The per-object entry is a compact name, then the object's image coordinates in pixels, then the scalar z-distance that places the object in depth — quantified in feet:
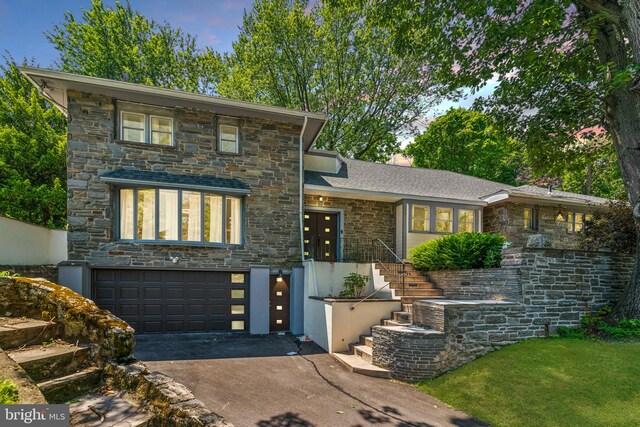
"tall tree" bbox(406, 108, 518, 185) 83.46
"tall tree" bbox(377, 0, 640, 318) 24.73
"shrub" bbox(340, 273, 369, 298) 33.71
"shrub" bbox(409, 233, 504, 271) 29.29
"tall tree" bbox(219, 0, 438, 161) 63.67
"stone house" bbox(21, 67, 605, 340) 30.76
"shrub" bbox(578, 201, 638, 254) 29.60
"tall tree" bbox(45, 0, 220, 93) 64.90
